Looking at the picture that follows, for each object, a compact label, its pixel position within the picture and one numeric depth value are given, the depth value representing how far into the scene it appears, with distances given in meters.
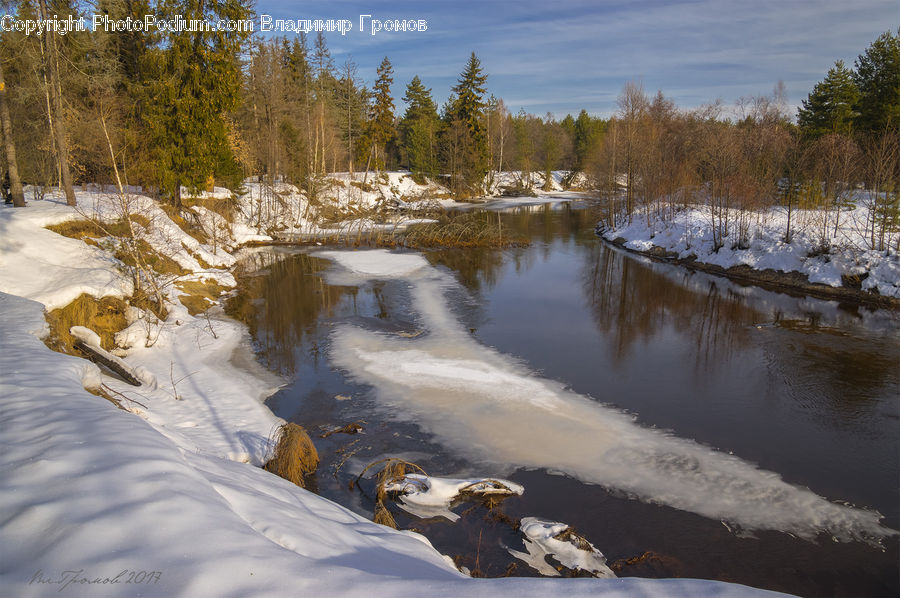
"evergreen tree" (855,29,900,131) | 30.39
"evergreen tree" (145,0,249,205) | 22.77
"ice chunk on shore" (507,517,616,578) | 5.93
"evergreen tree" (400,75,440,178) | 61.06
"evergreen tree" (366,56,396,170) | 54.44
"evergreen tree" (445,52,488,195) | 56.66
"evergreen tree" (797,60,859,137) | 33.41
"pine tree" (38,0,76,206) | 16.20
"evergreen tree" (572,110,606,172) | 82.94
